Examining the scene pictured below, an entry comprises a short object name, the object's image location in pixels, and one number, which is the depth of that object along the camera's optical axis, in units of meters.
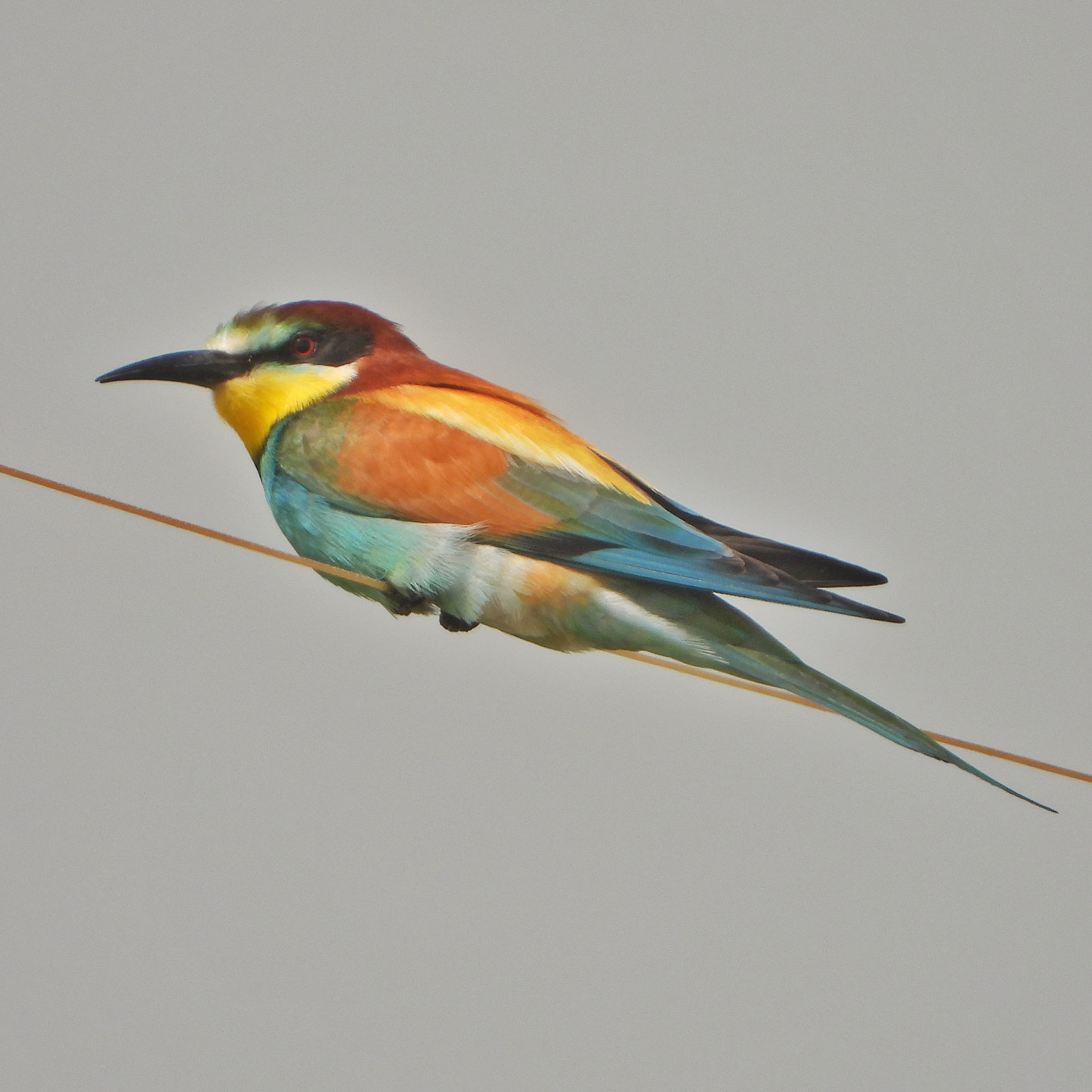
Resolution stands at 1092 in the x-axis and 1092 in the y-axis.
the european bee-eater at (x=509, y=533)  5.80
